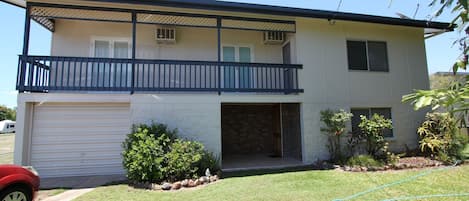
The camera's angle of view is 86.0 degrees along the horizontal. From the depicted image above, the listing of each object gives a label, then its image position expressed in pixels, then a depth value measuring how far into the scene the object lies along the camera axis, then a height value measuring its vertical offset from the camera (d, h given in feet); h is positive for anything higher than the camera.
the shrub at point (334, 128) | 26.45 -0.82
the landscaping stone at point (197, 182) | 20.41 -4.92
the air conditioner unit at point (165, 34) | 29.63 +10.36
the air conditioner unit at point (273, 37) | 31.73 +10.68
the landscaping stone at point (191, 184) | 20.12 -4.96
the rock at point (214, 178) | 21.59 -4.87
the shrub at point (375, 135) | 26.11 -1.61
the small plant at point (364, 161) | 24.73 -4.10
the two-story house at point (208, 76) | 24.09 +5.21
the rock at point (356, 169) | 24.05 -4.69
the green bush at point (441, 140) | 26.37 -2.22
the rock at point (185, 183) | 20.03 -4.87
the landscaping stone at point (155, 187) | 19.61 -5.05
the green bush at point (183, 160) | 20.61 -3.19
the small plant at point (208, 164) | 22.63 -3.86
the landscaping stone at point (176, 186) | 19.61 -4.98
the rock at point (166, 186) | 19.47 -4.97
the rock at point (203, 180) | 20.91 -4.84
